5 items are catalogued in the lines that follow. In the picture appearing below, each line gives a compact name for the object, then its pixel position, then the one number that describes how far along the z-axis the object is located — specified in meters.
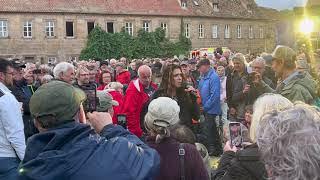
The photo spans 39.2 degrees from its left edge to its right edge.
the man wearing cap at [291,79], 5.30
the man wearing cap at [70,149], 2.31
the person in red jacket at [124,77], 11.25
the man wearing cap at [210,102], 9.03
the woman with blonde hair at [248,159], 2.86
